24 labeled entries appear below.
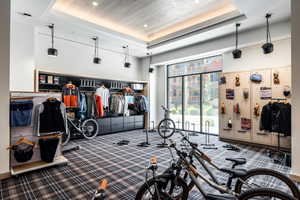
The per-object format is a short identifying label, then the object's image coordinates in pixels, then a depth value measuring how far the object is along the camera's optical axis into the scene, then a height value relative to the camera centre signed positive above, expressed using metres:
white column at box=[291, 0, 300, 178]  2.62 +0.23
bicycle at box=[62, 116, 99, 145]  5.10 -0.98
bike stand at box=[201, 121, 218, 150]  4.39 -1.40
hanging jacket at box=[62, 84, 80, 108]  4.86 +0.16
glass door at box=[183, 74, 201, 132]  6.46 -0.13
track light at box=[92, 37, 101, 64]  5.36 +2.09
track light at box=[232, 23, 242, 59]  4.17 +1.41
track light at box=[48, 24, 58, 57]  4.33 +1.44
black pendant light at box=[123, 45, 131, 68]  6.22 +2.24
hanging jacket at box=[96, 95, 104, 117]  5.62 -0.19
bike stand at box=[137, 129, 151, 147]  4.53 -1.38
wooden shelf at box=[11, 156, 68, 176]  2.69 -1.30
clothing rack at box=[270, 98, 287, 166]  3.47 -1.29
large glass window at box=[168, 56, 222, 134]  6.00 +0.29
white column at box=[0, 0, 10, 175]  2.63 +0.30
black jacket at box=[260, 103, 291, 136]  3.59 -0.46
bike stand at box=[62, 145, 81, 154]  3.98 -1.35
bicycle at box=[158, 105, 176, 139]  6.12 -1.11
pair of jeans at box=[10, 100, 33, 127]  2.74 -0.25
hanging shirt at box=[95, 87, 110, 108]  5.71 +0.23
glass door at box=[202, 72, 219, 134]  5.93 -0.08
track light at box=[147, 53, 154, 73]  7.03 +1.81
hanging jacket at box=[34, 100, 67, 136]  3.03 -0.39
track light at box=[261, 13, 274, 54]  3.66 +1.32
